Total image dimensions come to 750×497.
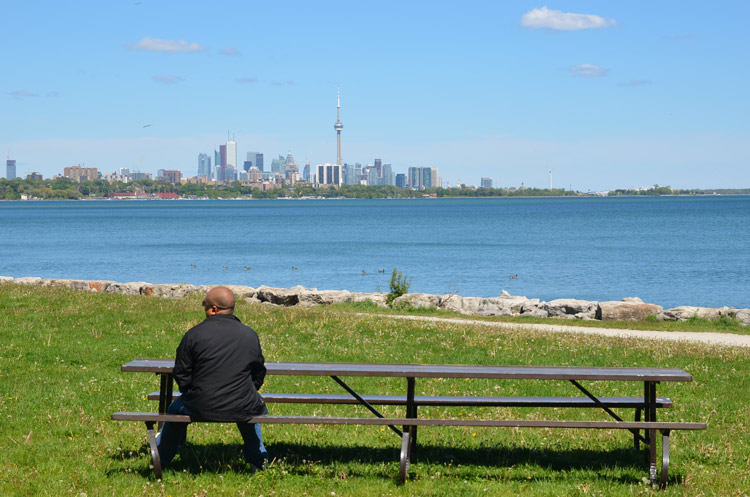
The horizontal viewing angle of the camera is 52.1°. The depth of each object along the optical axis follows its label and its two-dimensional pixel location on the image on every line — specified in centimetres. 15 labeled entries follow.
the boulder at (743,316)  2301
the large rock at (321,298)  2627
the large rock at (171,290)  2761
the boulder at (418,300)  2532
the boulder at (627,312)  2364
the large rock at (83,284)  2883
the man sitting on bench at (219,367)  682
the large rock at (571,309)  2425
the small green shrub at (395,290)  2625
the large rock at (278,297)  2522
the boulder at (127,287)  2870
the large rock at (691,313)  2341
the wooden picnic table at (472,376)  693
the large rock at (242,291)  2628
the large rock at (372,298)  2612
